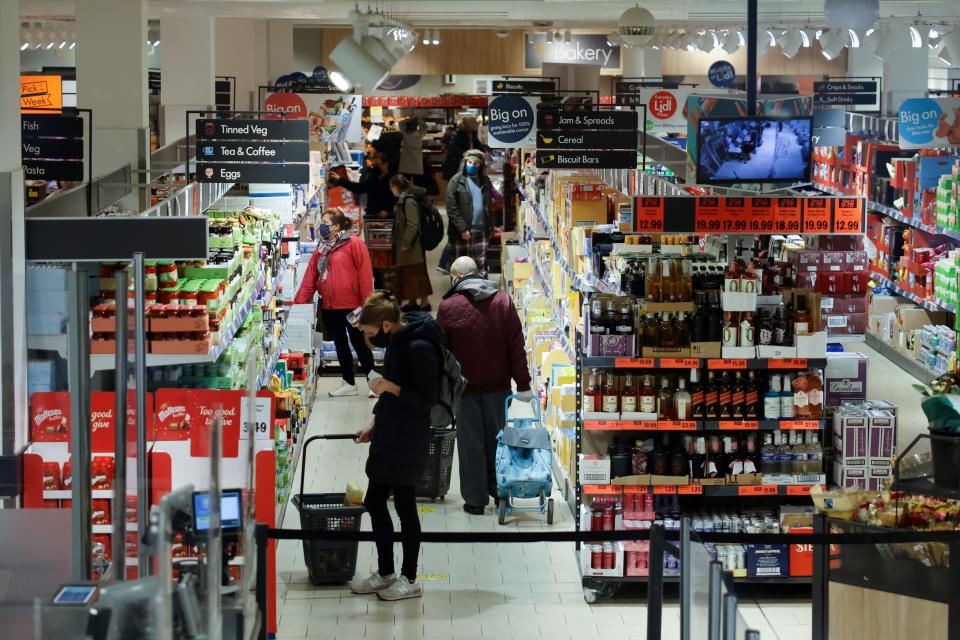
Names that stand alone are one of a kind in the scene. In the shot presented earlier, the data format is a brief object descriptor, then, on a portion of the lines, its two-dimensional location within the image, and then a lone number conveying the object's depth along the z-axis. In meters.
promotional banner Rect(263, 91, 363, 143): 15.77
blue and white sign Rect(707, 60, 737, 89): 26.50
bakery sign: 29.05
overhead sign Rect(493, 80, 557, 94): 20.44
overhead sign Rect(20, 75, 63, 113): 17.70
